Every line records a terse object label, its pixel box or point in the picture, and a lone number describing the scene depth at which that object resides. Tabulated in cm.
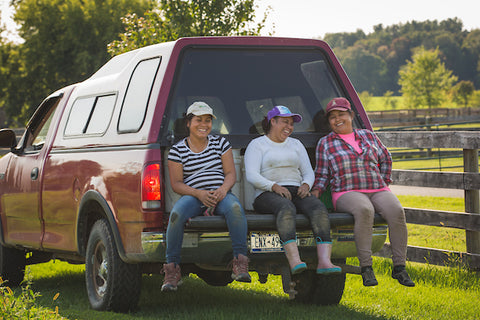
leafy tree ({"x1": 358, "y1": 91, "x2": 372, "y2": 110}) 11065
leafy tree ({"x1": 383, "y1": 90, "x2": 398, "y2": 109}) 11129
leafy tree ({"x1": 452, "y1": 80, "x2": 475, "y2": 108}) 10388
